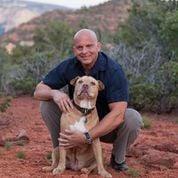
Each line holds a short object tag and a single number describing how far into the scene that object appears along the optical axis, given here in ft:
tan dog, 16.98
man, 17.20
